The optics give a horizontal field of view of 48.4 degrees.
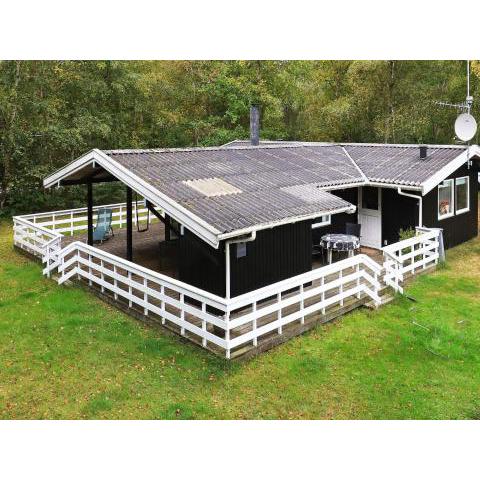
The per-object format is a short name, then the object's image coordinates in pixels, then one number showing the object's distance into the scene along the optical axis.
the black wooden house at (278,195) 9.56
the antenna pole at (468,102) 13.74
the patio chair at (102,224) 14.89
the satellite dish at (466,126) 13.93
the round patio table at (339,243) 12.22
